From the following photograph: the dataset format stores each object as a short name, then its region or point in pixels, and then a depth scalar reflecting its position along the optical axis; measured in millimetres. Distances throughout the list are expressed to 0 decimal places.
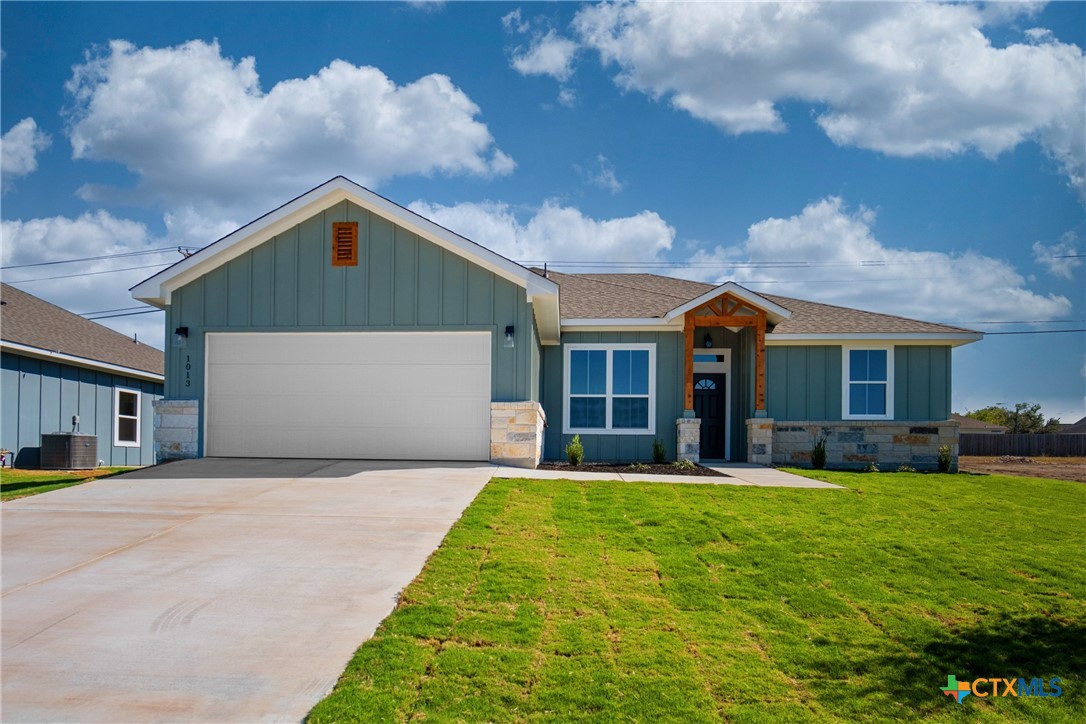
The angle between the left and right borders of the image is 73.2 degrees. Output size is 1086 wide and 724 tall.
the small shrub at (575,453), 13789
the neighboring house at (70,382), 16625
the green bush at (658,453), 15127
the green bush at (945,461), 16000
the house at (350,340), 12703
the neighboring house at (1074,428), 52616
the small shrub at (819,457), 15836
